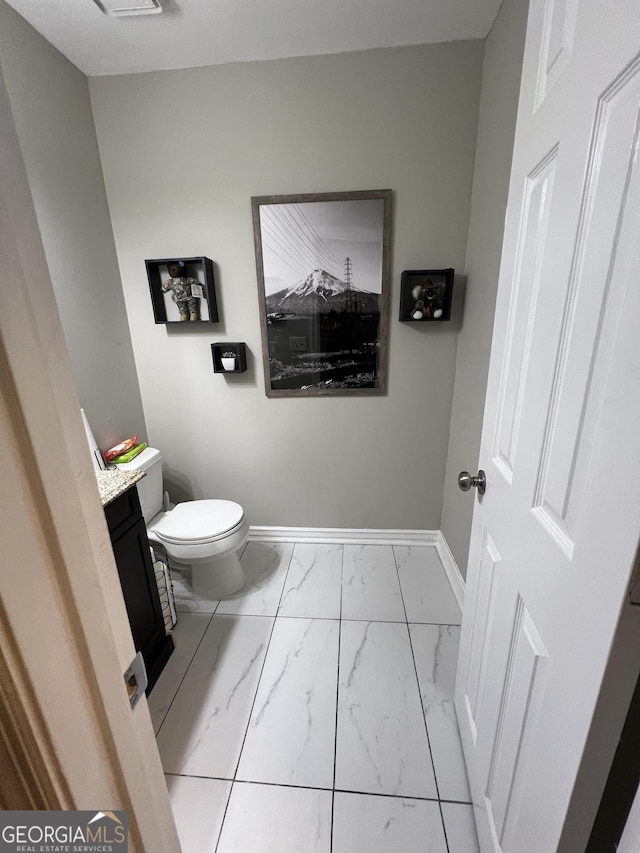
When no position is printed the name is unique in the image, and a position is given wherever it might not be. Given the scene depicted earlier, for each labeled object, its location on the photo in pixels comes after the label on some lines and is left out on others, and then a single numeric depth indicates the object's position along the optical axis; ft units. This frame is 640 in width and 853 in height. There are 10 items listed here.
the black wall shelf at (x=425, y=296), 5.58
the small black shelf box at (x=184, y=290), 5.86
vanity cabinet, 4.08
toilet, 5.31
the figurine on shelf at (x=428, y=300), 5.63
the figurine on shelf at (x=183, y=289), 5.90
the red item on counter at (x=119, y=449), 5.75
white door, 1.49
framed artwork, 5.55
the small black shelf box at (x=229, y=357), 6.19
